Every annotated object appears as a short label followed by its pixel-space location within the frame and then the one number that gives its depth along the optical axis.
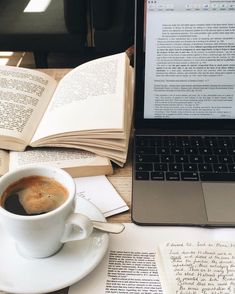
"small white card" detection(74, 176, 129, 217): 0.61
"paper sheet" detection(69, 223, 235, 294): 0.49
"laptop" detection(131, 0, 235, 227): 0.61
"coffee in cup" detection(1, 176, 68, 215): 0.49
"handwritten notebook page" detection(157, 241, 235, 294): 0.48
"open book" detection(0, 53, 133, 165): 0.68
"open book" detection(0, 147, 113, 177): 0.66
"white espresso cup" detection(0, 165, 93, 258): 0.47
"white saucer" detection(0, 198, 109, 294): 0.48
